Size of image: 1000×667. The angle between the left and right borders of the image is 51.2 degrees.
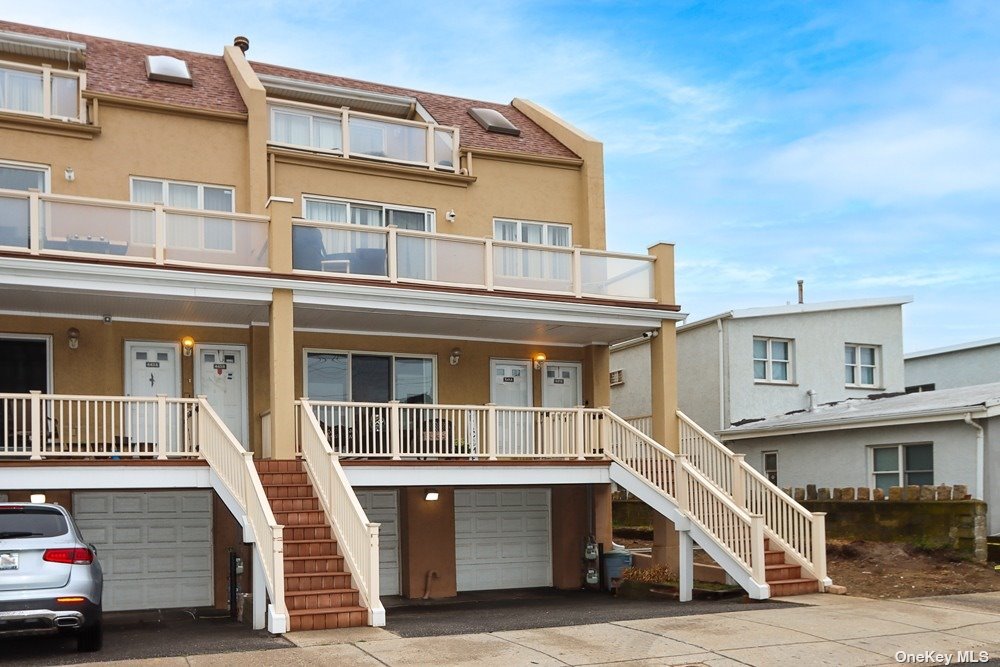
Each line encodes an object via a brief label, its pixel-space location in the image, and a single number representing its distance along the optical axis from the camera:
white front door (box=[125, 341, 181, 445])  17.67
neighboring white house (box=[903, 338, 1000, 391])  30.30
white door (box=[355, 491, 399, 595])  19.47
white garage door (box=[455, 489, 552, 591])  20.38
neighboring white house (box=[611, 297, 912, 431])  25.09
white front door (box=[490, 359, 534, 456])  20.56
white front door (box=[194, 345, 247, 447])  18.20
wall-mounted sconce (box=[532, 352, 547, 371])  20.78
